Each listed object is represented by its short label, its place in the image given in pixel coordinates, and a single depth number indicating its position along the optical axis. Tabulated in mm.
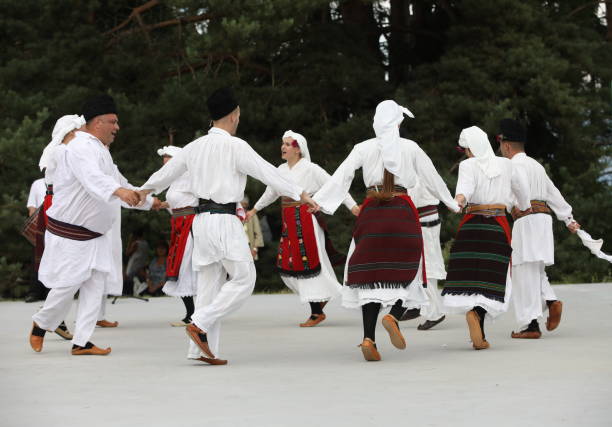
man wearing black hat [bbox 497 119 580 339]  8195
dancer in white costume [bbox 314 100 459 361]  6898
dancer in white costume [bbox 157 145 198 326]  9266
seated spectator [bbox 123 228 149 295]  14953
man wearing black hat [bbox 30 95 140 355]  7207
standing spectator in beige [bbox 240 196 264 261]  14562
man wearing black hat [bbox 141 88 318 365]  6594
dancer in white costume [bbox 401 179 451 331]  9078
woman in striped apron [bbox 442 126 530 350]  7402
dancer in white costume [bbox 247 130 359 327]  9516
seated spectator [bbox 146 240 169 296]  14680
